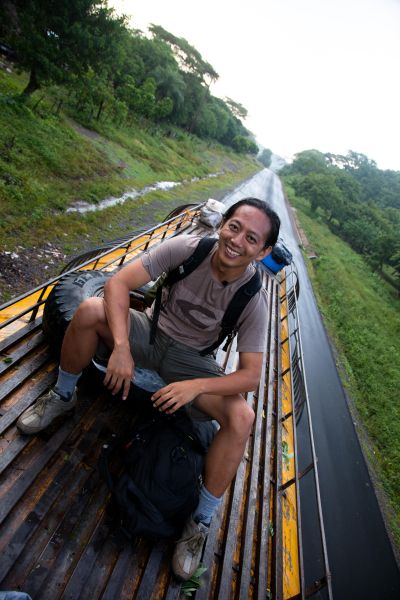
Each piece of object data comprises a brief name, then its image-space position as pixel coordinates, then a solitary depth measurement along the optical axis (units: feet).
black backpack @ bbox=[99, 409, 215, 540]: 6.44
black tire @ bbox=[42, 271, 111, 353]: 9.41
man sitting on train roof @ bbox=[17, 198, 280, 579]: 6.56
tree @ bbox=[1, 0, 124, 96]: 36.91
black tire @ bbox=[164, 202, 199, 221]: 32.58
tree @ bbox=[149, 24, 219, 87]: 121.90
